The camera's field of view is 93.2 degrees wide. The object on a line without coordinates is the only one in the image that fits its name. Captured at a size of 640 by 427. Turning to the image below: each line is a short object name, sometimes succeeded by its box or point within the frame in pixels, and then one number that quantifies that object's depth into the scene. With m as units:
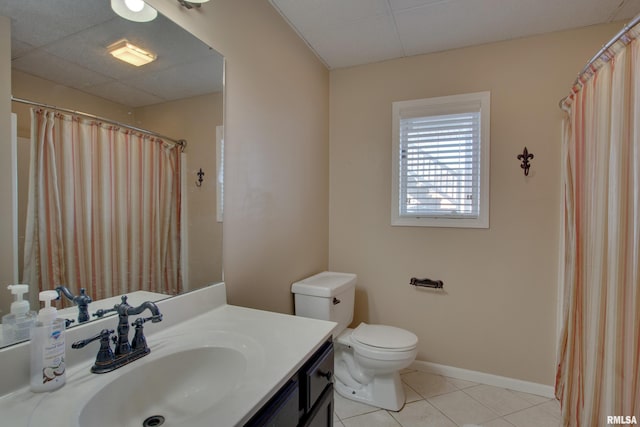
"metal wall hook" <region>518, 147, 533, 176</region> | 2.01
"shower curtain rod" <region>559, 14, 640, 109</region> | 1.00
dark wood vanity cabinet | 0.78
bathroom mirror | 0.79
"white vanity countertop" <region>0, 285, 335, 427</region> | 0.65
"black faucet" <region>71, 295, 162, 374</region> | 0.82
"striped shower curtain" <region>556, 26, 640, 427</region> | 0.98
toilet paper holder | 2.22
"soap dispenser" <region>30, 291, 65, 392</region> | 0.72
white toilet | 1.79
